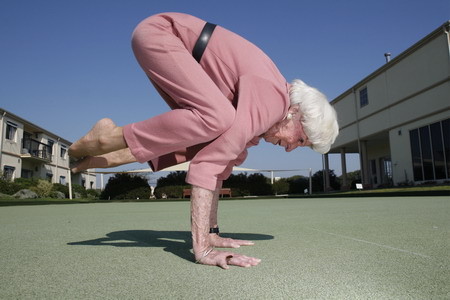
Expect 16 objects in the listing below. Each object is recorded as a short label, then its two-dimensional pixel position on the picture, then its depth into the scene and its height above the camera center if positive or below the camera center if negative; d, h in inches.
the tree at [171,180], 662.5 +25.9
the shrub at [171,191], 625.6 +2.5
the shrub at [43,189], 642.0 +12.3
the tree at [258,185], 674.8 +12.0
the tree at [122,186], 607.8 +15.0
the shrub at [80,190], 897.5 +12.1
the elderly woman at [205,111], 54.7 +14.8
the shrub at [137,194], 603.5 -2.3
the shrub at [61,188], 746.2 +15.5
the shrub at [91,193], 997.8 +2.9
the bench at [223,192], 608.4 -1.6
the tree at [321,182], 792.5 +17.5
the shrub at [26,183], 659.3 +27.5
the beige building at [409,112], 458.0 +132.0
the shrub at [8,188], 591.4 +14.7
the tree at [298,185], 753.0 +11.3
